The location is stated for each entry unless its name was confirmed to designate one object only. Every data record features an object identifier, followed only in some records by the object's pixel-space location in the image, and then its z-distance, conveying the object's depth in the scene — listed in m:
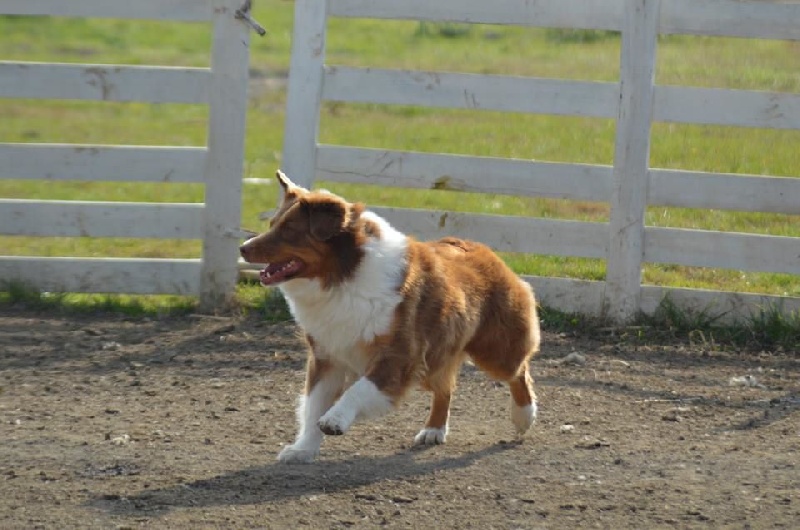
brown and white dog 11.03
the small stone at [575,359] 14.81
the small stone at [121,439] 11.55
